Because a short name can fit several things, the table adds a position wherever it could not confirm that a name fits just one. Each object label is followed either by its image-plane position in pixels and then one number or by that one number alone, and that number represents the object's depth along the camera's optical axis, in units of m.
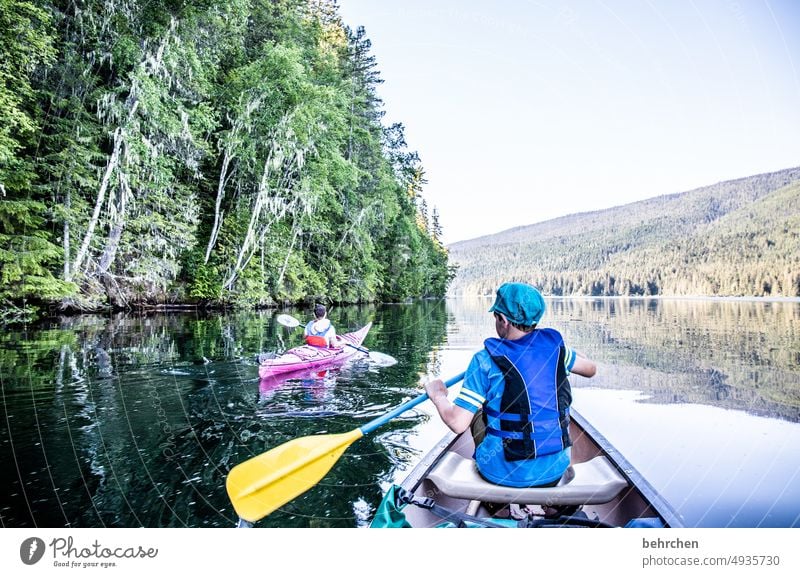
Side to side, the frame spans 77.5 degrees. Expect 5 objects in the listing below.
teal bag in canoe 1.85
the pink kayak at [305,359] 6.18
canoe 1.89
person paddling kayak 7.27
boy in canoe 1.91
